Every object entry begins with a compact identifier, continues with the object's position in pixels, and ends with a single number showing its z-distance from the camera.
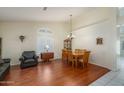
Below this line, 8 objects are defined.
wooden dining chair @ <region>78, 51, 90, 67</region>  3.66
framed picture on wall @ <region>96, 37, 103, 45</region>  3.70
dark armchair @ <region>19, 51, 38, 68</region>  3.82
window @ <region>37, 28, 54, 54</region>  5.04
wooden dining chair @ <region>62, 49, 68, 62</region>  4.60
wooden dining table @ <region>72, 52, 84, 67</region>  3.70
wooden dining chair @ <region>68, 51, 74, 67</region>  3.93
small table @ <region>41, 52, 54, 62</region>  4.80
